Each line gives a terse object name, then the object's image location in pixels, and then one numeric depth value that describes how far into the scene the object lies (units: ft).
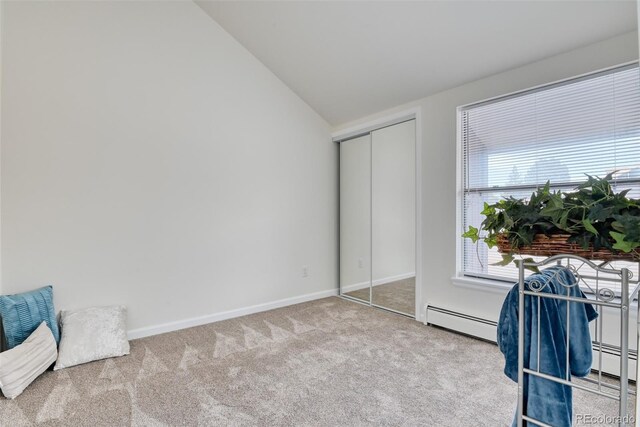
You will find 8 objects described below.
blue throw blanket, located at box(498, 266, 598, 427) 3.72
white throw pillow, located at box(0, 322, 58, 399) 6.31
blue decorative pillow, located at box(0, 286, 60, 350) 7.23
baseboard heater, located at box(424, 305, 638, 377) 6.89
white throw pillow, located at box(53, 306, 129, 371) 7.73
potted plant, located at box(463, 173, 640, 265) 3.21
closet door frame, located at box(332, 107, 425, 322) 10.60
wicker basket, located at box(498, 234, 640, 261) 3.35
